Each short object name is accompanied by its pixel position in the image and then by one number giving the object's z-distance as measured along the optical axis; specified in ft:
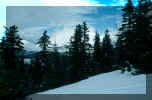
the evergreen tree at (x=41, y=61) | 69.05
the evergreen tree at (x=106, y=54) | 77.37
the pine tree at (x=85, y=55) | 74.74
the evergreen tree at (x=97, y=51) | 78.33
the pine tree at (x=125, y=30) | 47.65
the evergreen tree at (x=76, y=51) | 74.02
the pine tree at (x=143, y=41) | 31.21
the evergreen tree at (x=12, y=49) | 52.85
